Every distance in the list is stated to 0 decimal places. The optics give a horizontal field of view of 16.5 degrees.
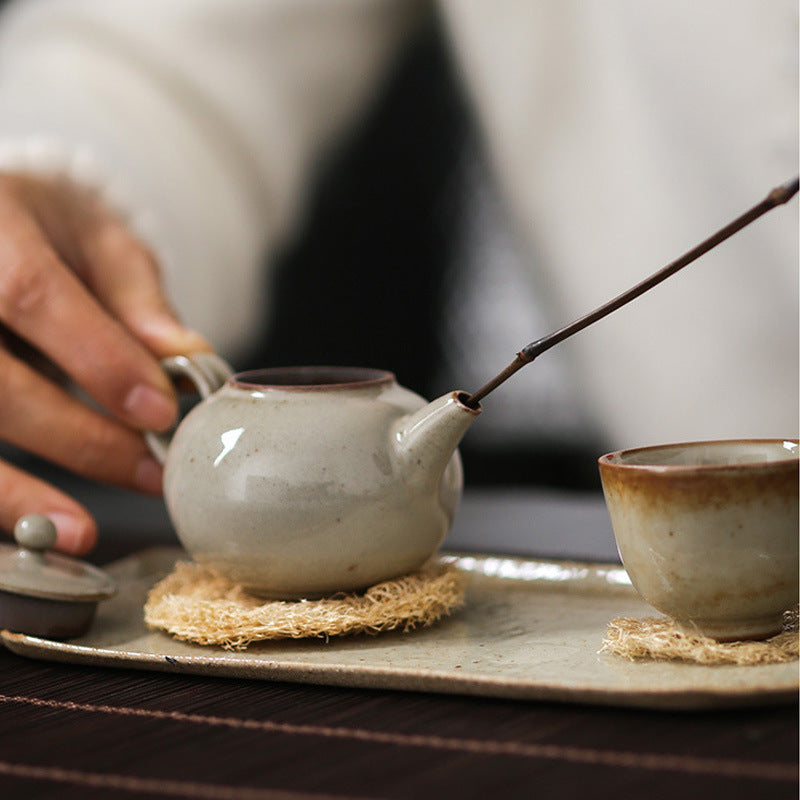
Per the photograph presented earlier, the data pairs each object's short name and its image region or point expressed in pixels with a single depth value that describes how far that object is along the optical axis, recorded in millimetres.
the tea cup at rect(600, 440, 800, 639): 679
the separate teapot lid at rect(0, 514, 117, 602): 731
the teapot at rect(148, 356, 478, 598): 725
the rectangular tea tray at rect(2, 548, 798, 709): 672
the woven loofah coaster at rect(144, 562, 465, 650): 724
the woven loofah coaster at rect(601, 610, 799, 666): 685
